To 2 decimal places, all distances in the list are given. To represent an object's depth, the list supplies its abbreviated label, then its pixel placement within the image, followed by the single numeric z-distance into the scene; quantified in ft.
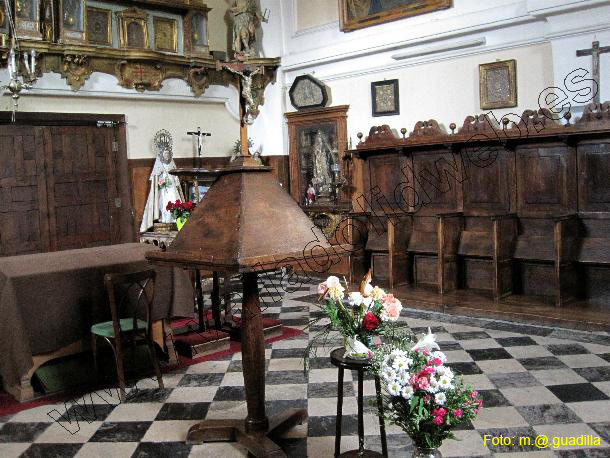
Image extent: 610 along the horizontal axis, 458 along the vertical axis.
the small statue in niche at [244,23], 30.60
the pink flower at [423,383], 8.34
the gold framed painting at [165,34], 28.96
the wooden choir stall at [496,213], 20.86
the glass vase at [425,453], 8.48
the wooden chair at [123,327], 14.32
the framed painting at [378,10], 25.71
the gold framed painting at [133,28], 27.73
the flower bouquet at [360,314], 10.04
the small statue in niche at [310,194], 30.55
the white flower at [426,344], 9.14
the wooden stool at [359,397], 9.68
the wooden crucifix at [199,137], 30.50
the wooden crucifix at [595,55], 20.52
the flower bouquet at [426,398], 8.34
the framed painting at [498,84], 23.59
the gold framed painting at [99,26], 26.71
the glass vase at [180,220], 20.66
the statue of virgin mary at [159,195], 28.76
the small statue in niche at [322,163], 30.12
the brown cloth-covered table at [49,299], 14.52
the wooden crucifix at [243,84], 11.54
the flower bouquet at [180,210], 20.29
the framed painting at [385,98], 27.37
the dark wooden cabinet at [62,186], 25.09
